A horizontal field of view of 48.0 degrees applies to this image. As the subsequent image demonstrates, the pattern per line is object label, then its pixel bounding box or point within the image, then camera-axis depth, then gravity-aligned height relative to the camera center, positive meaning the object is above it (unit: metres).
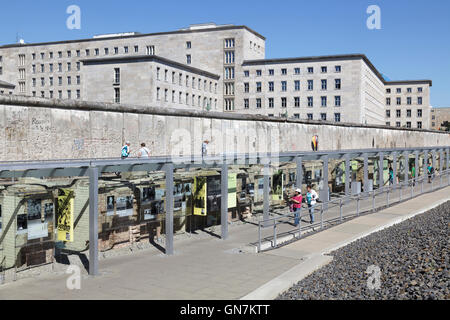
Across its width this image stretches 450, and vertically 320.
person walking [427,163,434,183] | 31.65 -1.68
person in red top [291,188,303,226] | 15.99 -1.71
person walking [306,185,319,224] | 16.66 -1.73
